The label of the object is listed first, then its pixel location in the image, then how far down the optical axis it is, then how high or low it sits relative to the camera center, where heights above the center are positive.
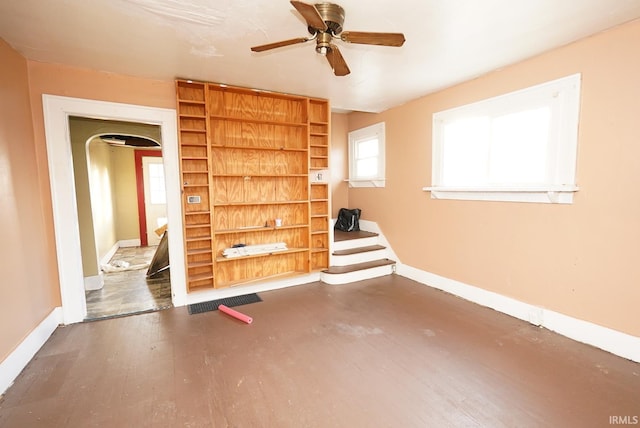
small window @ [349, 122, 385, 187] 4.62 +0.59
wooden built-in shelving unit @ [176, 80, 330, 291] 3.29 +0.14
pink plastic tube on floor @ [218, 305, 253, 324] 2.84 -1.29
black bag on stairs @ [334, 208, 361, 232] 5.12 -0.56
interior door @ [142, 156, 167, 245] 6.78 -0.07
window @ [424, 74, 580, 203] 2.43 +0.42
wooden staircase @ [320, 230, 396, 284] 3.99 -1.11
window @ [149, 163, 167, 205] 6.83 +0.22
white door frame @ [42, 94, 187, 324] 2.68 +0.31
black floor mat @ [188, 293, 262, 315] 3.18 -1.33
